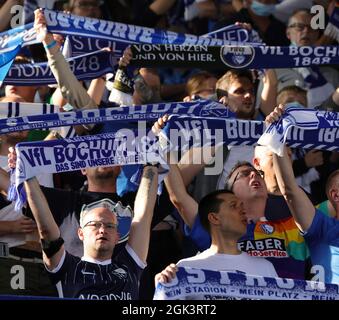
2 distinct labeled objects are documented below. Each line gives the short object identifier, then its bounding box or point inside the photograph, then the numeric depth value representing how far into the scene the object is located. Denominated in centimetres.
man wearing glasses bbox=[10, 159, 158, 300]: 1705
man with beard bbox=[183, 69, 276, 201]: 2014
